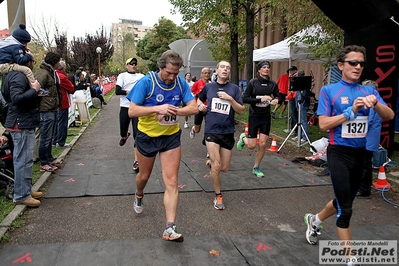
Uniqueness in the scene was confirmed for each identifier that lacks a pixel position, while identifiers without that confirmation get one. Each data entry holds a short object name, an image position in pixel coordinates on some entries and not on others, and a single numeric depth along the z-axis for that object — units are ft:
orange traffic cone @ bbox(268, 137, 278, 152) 30.16
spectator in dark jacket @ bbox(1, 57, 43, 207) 15.60
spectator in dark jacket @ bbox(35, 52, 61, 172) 22.29
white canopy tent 34.67
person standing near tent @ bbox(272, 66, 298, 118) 46.80
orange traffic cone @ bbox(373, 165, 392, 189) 19.85
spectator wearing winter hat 15.57
